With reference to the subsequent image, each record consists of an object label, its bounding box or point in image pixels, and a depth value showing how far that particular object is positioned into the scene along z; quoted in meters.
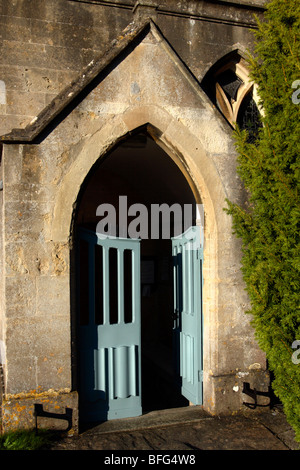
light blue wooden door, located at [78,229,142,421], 5.16
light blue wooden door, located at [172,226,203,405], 5.68
